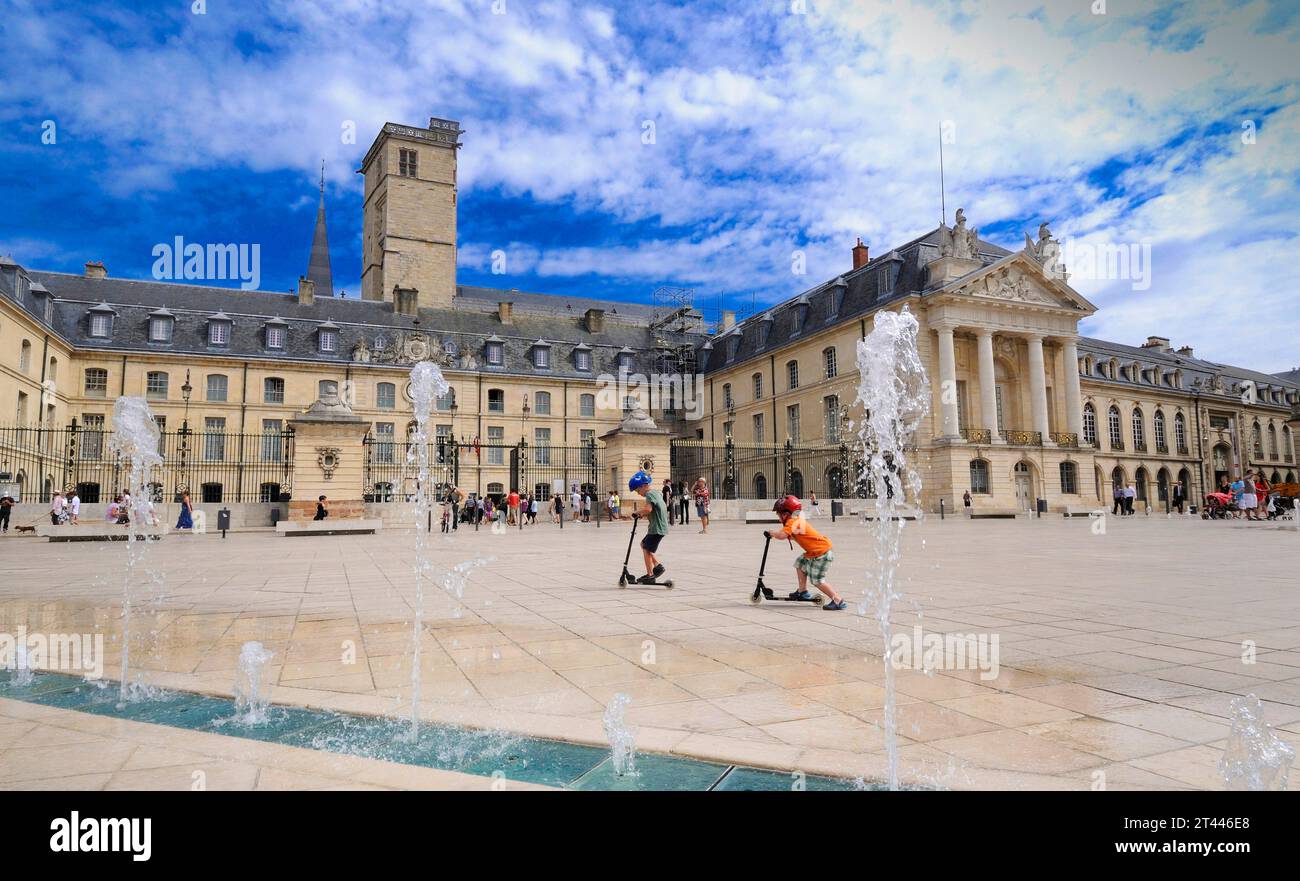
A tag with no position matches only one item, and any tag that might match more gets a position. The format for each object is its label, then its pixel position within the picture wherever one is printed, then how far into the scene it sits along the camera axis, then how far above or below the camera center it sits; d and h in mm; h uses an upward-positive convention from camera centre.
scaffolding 55531 +11774
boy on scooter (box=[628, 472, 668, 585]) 8922 -413
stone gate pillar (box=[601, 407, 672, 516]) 26484 +1486
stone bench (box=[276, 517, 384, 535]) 21391 -920
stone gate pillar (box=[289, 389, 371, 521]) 21953 +1023
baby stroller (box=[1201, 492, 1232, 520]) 28970 -826
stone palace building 38438 +7424
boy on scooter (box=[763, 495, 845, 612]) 7375 -573
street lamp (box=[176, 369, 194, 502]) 34250 +782
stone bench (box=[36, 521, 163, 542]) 19734 -903
